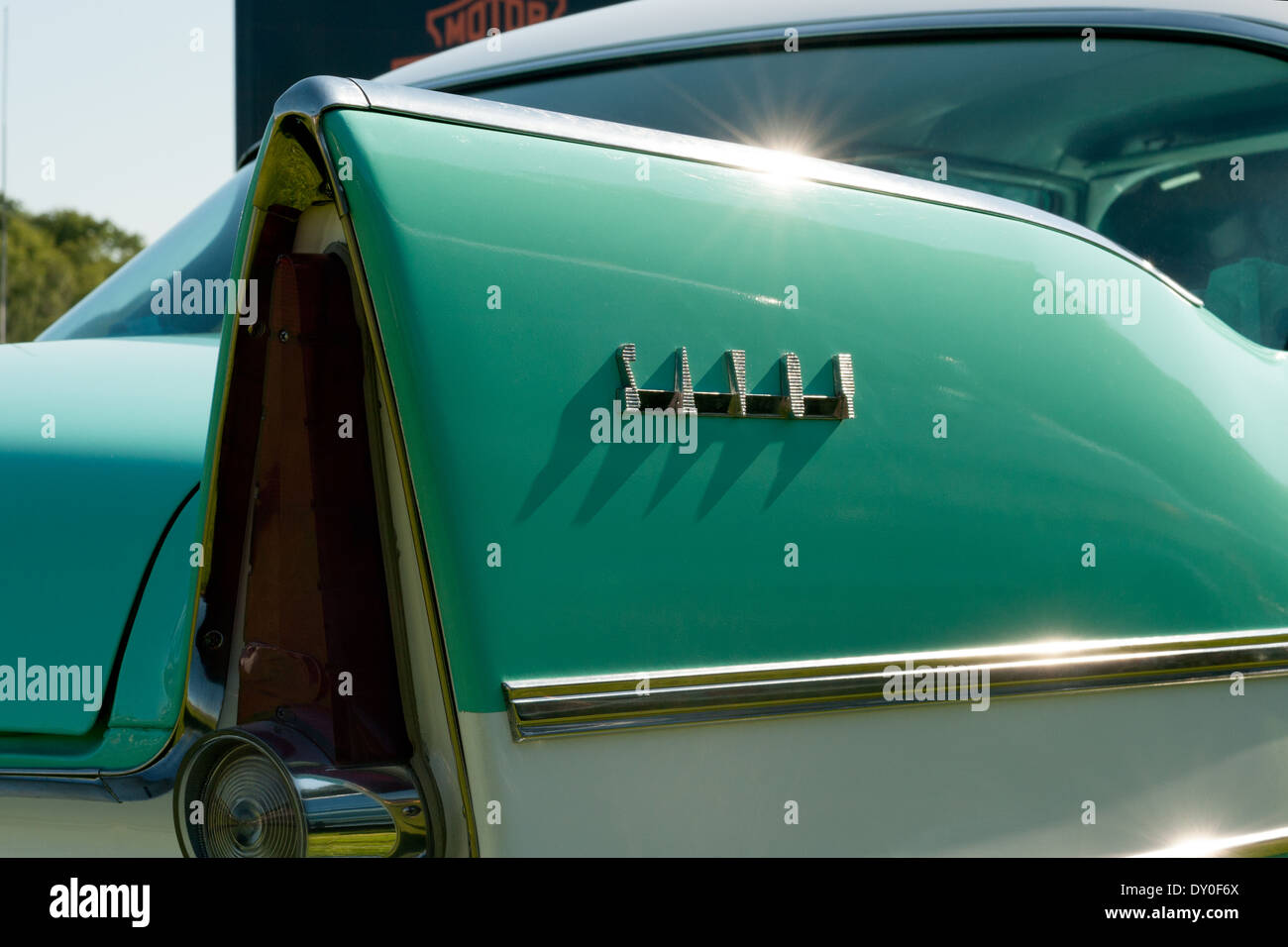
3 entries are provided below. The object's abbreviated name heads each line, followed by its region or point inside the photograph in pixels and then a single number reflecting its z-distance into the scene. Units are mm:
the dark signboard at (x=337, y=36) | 13820
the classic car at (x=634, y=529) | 1169
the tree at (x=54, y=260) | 43781
